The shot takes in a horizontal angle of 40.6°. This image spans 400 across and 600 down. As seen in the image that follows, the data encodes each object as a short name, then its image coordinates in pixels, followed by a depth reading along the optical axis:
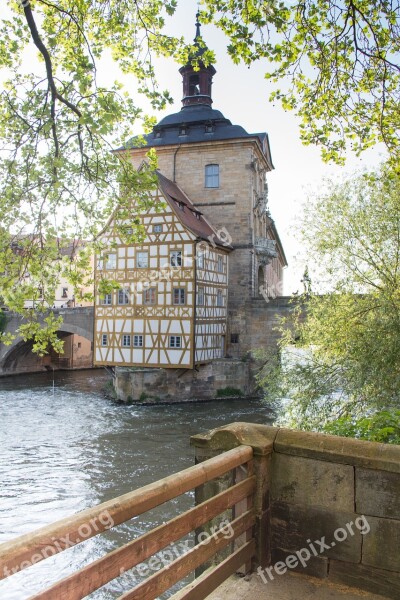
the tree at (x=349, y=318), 8.53
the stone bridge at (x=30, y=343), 27.53
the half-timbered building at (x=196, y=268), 21.33
